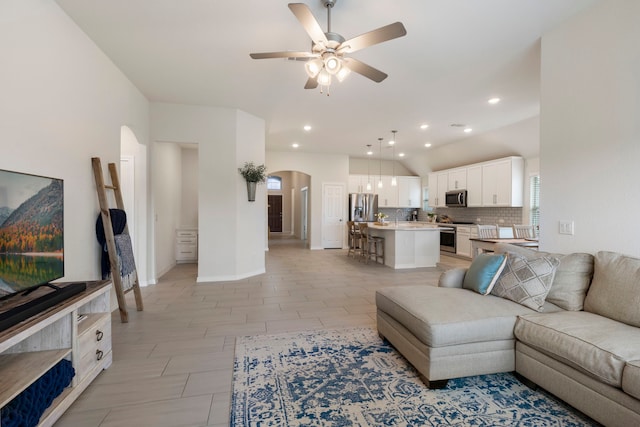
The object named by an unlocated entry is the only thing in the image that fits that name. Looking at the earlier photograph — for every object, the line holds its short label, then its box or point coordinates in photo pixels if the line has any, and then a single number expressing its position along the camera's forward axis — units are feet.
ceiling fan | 6.69
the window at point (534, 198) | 21.52
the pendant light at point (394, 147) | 21.99
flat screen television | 5.10
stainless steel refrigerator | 29.81
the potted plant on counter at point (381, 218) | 26.00
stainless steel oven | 25.91
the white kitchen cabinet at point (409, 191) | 32.30
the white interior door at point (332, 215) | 29.53
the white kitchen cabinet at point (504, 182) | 21.79
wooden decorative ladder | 9.79
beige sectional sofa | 5.12
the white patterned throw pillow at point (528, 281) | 7.40
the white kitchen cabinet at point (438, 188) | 28.30
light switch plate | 8.66
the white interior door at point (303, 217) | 38.18
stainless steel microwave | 25.79
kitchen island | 20.21
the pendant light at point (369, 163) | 27.59
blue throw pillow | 8.19
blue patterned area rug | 5.67
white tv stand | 4.67
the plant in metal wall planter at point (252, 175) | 16.35
